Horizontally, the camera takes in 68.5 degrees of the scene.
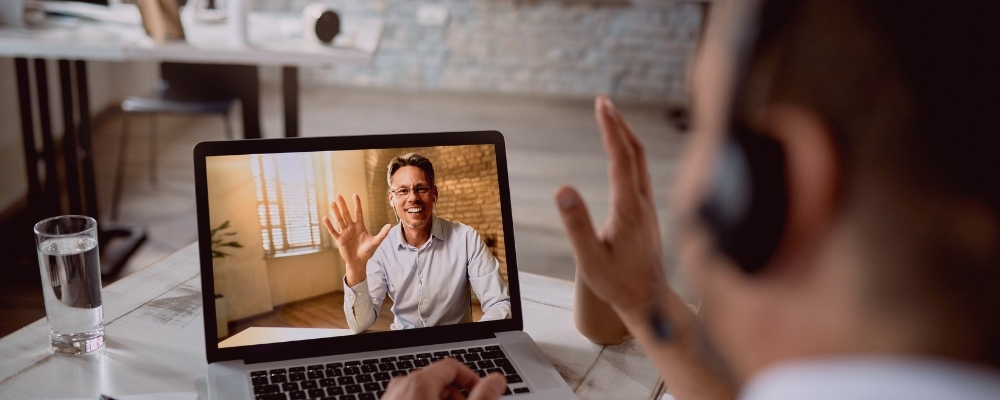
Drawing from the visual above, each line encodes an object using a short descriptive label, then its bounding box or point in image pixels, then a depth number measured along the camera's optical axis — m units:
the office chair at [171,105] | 2.66
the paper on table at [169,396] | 0.82
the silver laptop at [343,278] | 0.88
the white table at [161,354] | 0.86
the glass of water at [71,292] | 0.92
